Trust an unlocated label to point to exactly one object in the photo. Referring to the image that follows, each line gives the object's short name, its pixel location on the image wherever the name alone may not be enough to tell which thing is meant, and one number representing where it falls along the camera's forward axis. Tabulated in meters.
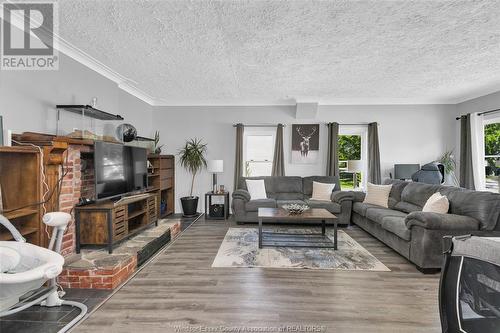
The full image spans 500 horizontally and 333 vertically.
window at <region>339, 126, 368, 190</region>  5.75
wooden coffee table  3.57
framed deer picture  5.70
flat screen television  3.07
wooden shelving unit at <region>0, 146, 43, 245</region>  2.29
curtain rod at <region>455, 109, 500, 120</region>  4.57
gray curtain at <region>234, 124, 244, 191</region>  5.60
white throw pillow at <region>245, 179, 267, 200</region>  5.18
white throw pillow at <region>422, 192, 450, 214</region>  3.16
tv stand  2.94
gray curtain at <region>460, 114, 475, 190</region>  4.93
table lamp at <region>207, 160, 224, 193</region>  5.23
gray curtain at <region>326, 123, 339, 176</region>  5.52
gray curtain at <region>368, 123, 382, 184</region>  5.45
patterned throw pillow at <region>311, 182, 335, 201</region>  5.11
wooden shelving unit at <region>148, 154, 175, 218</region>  4.96
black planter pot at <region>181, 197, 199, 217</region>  5.40
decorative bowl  3.77
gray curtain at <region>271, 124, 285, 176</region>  5.64
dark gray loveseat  4.71
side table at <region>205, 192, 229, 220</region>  5.27
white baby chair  1.42
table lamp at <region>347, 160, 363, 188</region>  5.42
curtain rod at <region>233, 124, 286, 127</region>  5.67
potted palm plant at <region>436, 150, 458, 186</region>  5.38
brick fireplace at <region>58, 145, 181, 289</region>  2.44
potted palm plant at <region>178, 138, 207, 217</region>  5.43
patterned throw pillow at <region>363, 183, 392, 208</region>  4.55
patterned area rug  2.95
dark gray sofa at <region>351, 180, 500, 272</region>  2.75
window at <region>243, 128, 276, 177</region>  5.85
